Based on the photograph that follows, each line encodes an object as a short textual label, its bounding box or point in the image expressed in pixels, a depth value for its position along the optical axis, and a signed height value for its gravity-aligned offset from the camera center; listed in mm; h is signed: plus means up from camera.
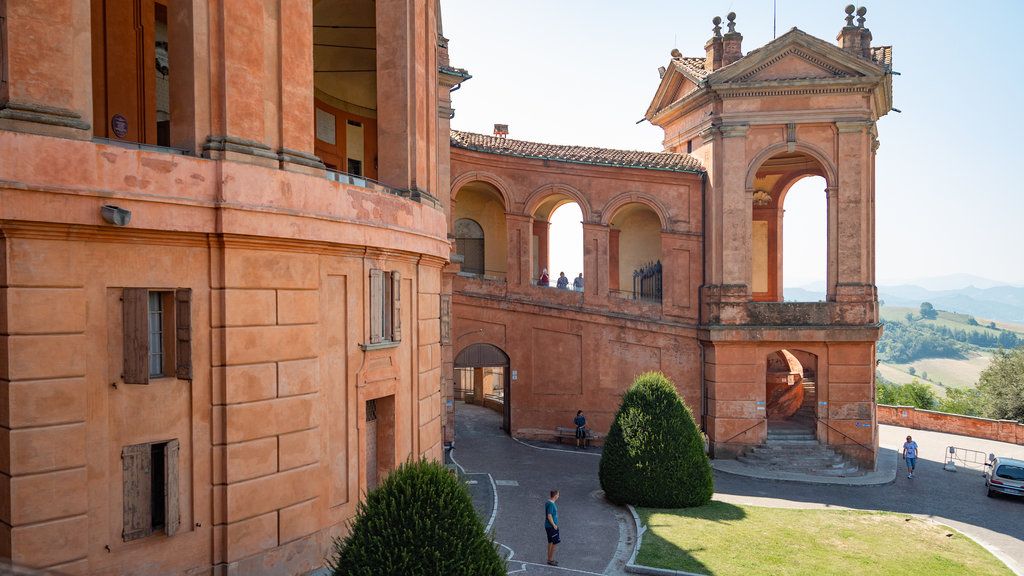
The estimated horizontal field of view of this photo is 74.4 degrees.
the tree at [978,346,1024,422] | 36484 -6149
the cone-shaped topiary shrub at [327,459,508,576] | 7852 -2978
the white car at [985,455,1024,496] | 21094 -6285
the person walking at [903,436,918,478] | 23328 -6085
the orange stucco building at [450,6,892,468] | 25266 +498
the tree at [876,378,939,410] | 46312 -8327
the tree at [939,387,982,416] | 42288 -8550
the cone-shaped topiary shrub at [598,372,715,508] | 17078 -4540
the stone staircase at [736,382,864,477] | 24141 -6426
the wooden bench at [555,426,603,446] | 26391 -6045
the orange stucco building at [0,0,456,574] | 7719 -272
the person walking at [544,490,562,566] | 13250 -4847
